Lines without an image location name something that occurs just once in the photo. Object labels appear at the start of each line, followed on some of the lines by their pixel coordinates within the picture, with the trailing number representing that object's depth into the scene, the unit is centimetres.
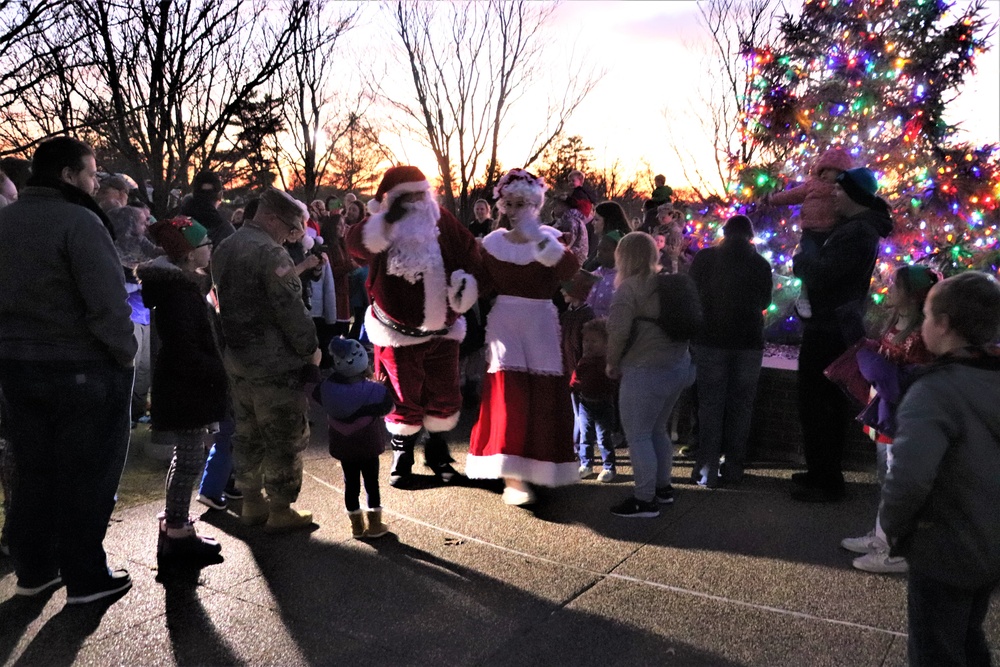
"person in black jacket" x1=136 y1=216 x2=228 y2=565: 409
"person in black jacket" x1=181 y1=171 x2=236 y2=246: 702
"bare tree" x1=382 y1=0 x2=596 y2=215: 1873
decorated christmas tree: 821
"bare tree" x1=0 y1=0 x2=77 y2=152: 668
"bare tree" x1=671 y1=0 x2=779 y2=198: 963
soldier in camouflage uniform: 432
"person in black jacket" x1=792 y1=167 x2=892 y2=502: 499
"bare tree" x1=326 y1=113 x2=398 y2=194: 2227
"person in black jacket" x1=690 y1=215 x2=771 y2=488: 551
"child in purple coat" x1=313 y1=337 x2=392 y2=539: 431
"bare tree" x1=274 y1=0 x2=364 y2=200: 1802
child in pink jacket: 538
